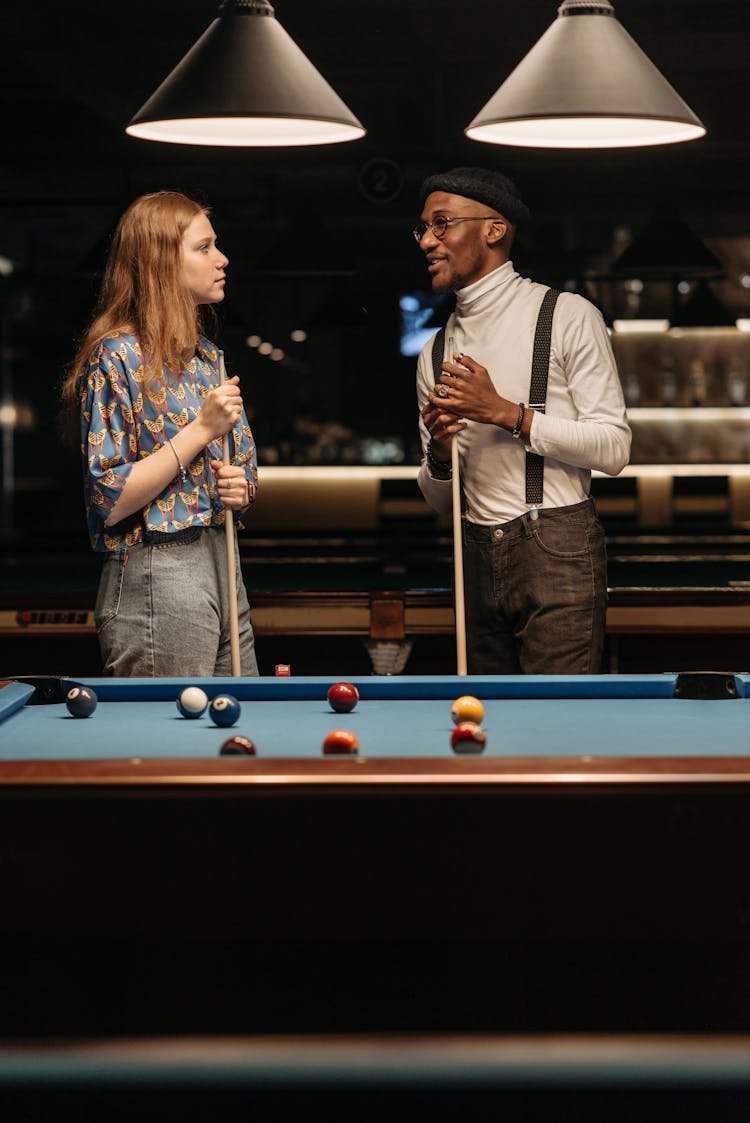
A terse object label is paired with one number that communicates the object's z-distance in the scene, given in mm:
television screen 10867
